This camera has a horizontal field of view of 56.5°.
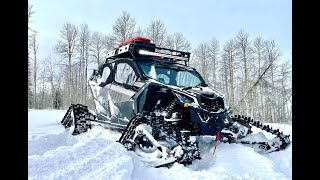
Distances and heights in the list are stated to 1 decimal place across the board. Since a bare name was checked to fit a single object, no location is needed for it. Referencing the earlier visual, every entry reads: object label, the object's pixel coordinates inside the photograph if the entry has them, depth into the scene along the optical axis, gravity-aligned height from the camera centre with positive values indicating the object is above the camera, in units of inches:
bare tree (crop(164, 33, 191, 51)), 830.1 +140.6
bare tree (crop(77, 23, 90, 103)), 1272.1 +141.4
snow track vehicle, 199.2 -15.2
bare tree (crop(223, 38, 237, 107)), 1376.7 +112.2
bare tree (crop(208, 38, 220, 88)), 1441.6 +155.8
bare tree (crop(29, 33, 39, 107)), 1281.3 +97.0
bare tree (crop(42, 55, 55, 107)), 1670.0 +76.6
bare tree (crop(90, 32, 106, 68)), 1159.0 +164.0
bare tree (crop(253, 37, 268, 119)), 1311.5 +134.1
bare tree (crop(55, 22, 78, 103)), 1215.6 +192.2
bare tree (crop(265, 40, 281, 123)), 1243.2 +113.7
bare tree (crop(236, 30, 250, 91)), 1325.2 +174.5
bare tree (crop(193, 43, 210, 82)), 1401.3 +150.7
